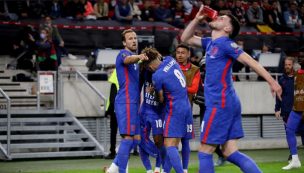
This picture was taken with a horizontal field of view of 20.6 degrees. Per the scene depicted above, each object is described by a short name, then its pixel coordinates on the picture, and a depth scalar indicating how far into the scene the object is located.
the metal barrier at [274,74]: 23.13
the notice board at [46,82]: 19.99
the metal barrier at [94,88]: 20.15
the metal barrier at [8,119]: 18.98
